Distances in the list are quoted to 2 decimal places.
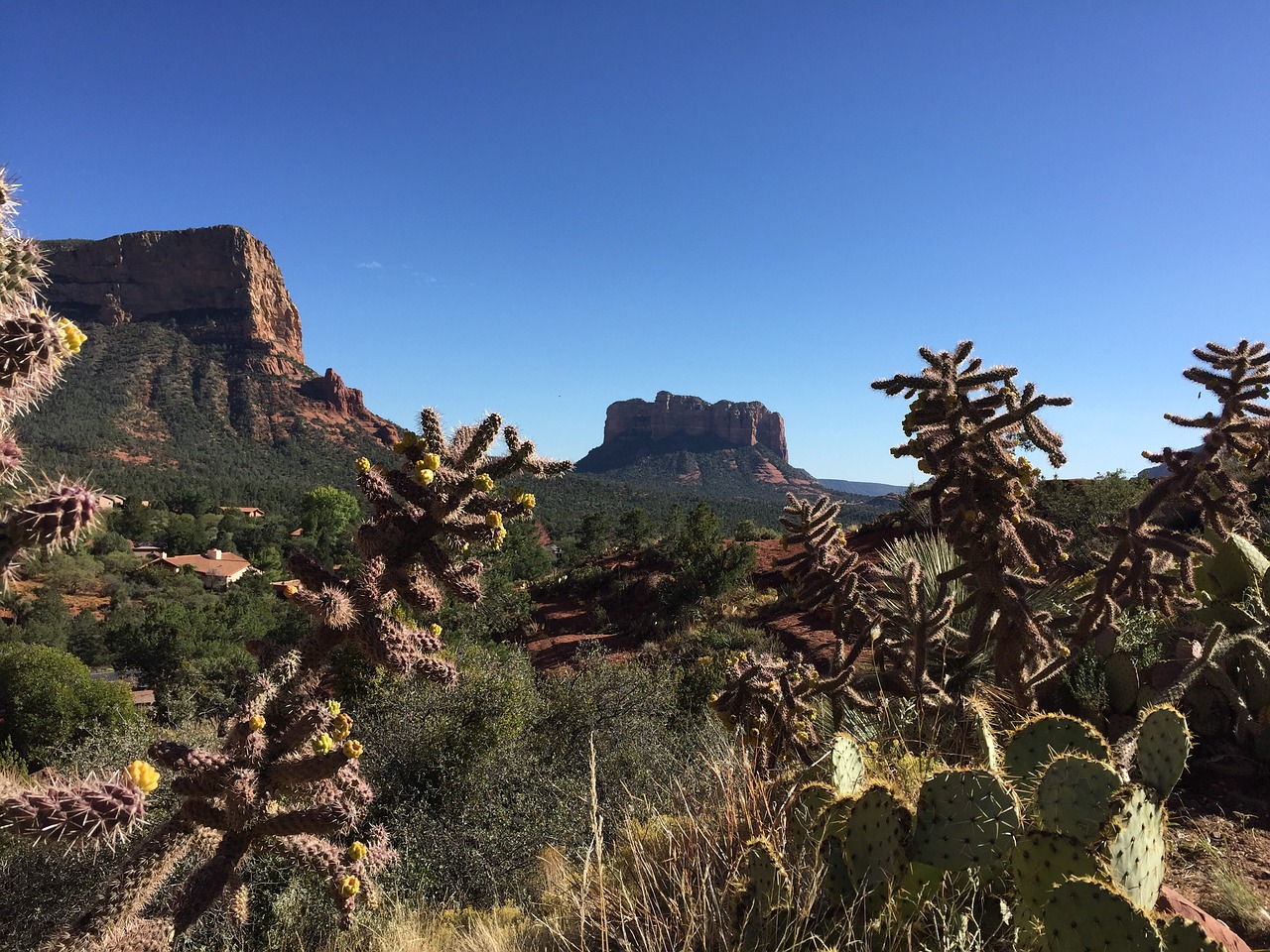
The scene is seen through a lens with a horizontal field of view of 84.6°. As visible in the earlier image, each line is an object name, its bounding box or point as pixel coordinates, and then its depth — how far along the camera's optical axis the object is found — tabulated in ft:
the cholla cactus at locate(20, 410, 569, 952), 10.48
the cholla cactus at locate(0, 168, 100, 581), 7.54
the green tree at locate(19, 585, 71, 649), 90.79
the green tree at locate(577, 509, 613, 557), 138.10
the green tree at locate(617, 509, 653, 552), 126.21
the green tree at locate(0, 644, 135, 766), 41.93
